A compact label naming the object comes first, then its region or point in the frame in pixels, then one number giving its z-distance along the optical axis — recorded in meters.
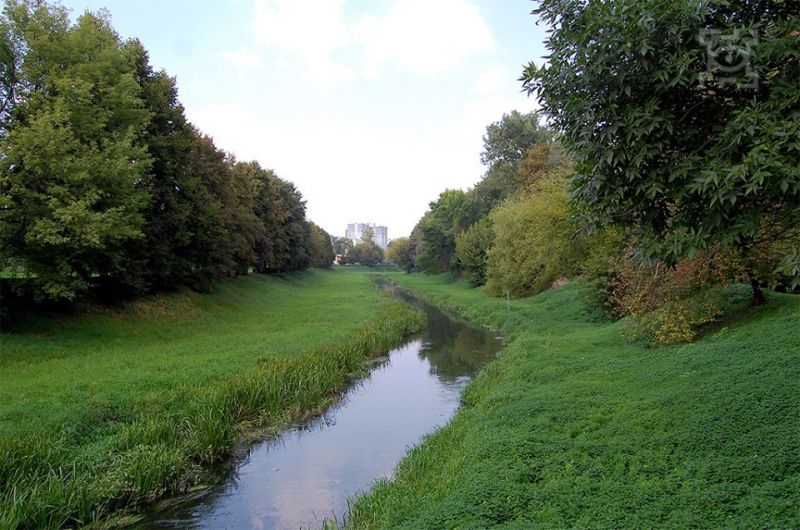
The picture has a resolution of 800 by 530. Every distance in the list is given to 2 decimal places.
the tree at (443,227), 66.53
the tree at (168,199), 24.45
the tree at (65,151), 15.77
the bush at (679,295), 13.01
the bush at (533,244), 23.89
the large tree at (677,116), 4.45
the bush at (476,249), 52.38
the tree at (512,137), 60.62
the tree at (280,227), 48.41
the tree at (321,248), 72.62
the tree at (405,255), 108.56
